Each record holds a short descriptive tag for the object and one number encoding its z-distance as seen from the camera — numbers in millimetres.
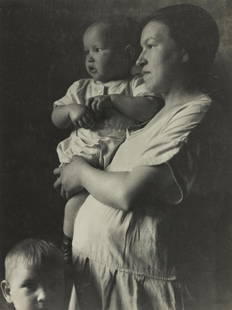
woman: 1614
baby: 1733
